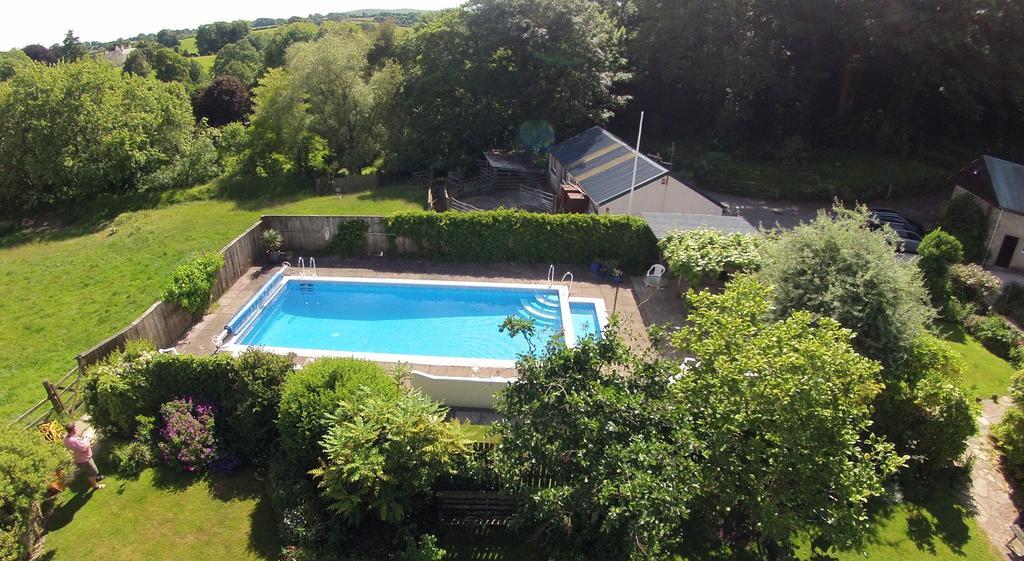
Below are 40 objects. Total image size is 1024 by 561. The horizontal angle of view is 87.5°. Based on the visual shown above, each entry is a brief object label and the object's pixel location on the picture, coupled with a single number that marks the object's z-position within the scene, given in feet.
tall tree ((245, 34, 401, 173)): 106.73
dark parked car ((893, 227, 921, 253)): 75.25
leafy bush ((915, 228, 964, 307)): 58.39
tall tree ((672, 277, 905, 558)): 26.73
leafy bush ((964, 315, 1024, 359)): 54.44
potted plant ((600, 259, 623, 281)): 67.82
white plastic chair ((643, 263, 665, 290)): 62.03
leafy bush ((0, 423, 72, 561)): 30.04
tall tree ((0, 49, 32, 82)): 230.27
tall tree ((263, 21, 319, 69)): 216.95
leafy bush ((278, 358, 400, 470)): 34.40
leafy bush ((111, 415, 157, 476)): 39.01
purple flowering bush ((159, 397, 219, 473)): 39.04
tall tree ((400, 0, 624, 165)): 99.86
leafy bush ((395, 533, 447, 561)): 29.76
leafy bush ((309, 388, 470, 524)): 29.63
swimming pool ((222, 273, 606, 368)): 56.90
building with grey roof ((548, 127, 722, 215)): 75.00
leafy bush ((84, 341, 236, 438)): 40.40
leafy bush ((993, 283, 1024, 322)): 60.56
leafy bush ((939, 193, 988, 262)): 71.82
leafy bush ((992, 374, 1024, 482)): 38.93
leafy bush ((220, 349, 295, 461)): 39.06
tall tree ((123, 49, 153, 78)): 230.77
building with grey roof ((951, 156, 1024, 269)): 70.03
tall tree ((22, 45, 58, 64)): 268.00
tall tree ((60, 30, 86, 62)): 271.08
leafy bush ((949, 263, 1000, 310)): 61.41
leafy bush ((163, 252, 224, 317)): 54.54
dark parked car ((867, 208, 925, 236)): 79.12
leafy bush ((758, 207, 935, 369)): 38.32
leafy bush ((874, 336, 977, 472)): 37.76
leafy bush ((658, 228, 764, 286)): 55.30
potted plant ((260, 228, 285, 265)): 70.83
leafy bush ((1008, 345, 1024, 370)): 52.10
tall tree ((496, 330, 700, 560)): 24.31
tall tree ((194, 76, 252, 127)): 177.78
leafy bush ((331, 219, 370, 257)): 73.10
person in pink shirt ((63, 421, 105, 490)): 36.50
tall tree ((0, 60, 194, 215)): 92.07
